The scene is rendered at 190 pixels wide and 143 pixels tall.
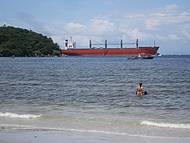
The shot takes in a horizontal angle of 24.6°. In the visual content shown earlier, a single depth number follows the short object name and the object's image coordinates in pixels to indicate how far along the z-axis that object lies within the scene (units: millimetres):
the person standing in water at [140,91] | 32669
